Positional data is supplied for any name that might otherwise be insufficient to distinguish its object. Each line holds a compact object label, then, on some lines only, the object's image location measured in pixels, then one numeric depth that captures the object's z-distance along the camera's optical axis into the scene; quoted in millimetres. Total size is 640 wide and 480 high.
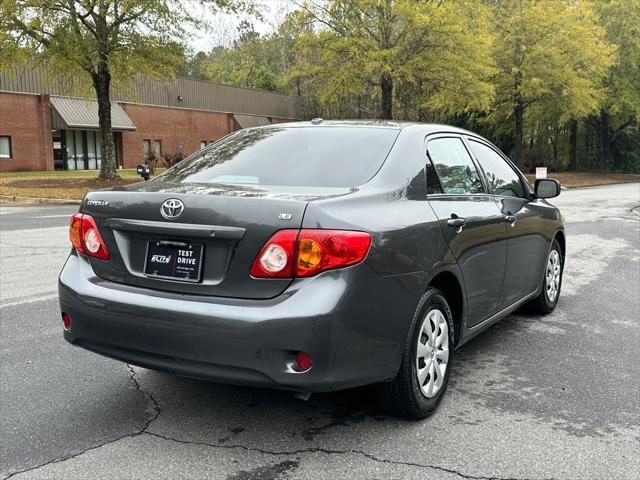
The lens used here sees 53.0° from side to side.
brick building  36781
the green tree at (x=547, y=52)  34156
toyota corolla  2963
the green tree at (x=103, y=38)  20781
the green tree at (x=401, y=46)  26625
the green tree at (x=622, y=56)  42938
